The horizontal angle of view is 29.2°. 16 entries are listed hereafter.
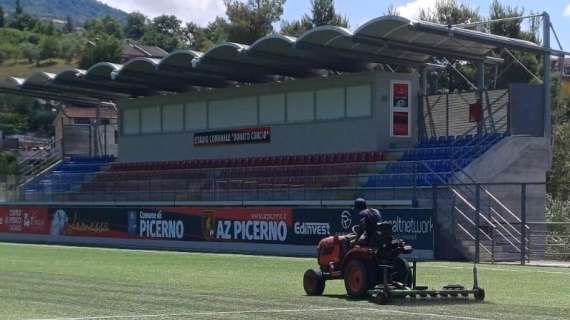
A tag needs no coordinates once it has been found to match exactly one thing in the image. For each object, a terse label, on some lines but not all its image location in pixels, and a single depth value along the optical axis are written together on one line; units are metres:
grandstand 32.47
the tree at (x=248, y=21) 76.31
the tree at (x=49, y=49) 187.79
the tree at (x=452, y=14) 69.19
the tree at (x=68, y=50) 184.75
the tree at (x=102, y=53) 138.38
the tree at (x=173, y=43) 186.88
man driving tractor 16.88
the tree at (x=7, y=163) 67.72
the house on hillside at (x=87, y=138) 55.56
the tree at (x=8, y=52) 191.75
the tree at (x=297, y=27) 74.31
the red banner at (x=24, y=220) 48.47
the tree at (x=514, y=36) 66.56
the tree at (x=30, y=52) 186.75
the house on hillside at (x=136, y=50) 152.60
